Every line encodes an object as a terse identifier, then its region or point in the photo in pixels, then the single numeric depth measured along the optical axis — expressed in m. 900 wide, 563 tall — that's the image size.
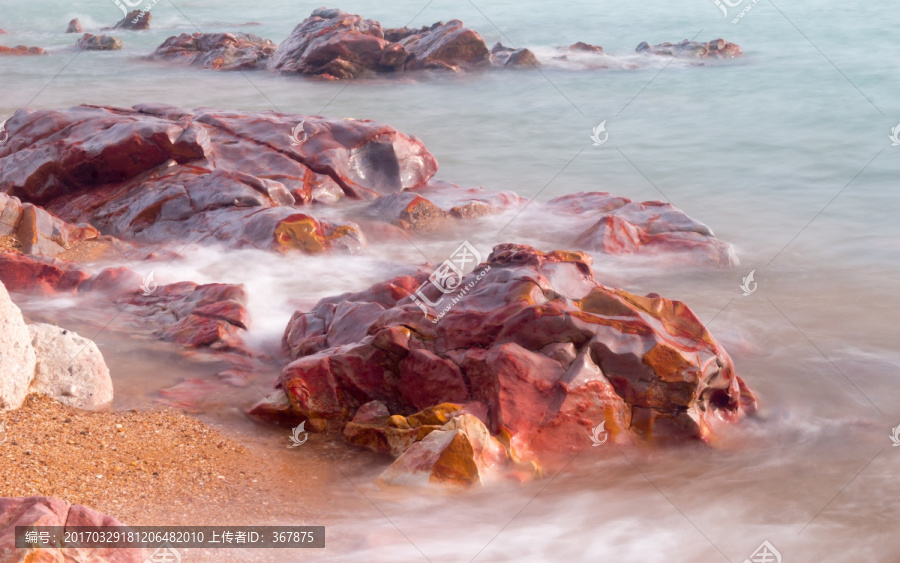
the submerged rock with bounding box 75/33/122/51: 22.20
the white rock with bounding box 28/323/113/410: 4.61
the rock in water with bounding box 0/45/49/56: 21.19
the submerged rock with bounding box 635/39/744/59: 20.22
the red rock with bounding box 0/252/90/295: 6.54
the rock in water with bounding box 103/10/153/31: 26.59
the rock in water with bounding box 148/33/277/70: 19.44
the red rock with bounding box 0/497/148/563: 2.71
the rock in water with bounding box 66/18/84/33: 27.06
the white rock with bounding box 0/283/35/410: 4.30
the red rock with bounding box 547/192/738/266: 7.95
